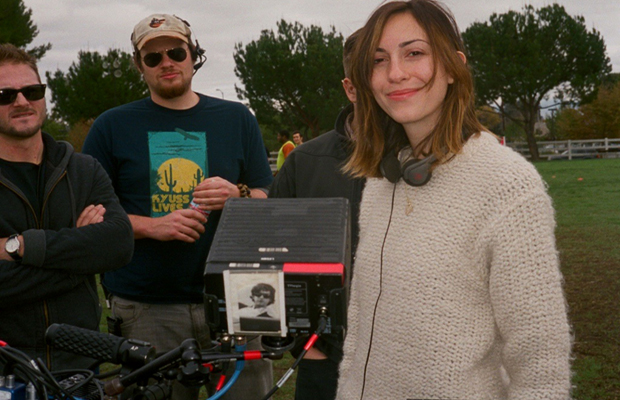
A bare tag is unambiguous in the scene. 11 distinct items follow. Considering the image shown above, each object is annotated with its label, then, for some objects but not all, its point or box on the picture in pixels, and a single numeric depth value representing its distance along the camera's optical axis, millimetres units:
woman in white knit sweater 1772
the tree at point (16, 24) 40438
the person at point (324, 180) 2803
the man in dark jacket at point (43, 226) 2873
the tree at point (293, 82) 51181
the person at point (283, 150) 16328
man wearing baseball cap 3510
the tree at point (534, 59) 44250
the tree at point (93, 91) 53656
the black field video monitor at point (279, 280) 1474
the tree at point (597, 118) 45938
